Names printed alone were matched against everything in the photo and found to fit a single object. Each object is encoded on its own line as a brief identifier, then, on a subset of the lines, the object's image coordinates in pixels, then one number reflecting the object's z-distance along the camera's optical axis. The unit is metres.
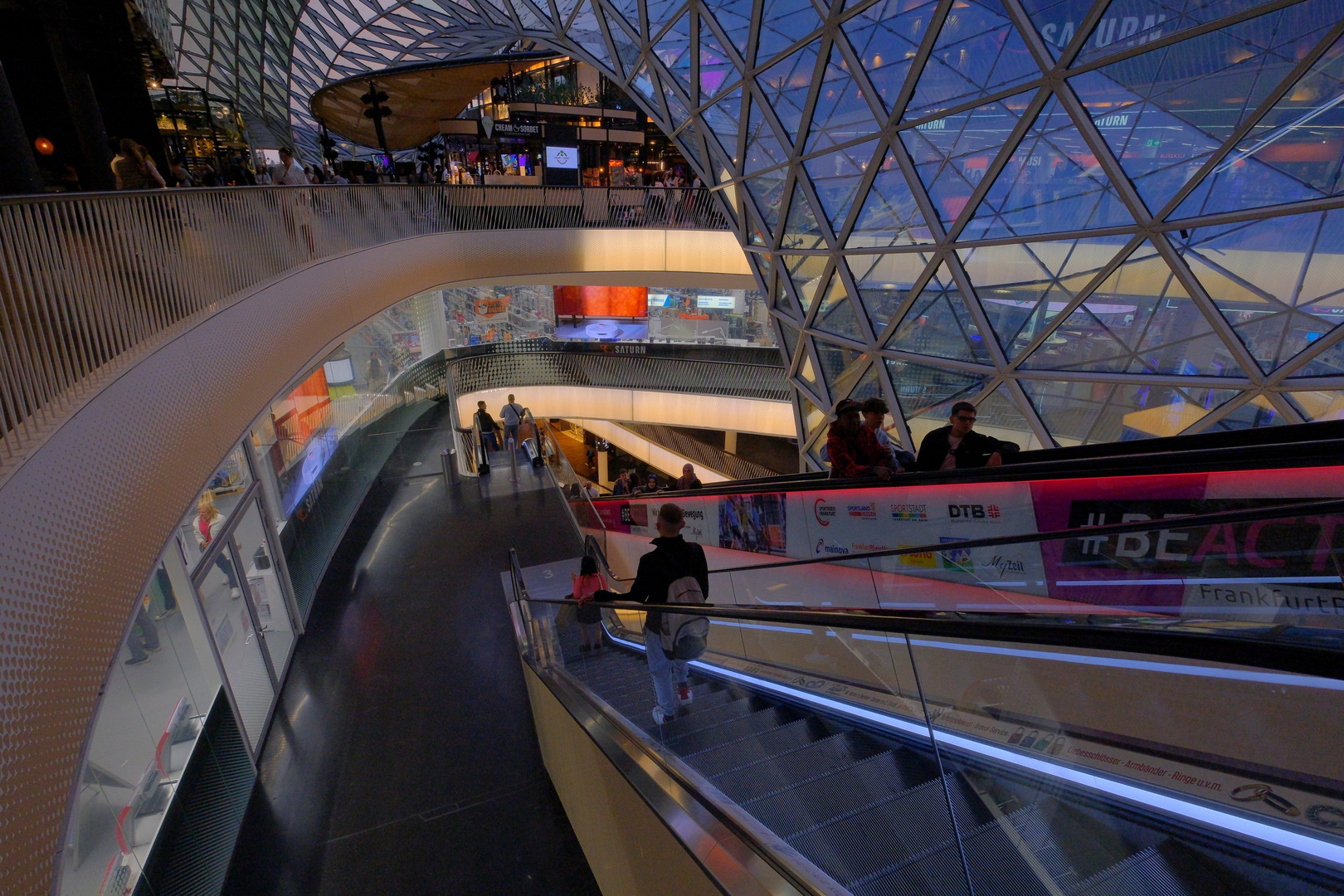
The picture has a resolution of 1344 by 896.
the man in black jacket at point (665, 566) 4.67
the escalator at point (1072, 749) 1.71
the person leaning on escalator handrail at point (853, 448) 6.80
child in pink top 5.33
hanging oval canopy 27.75
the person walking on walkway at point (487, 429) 16.94
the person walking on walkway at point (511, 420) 17.03
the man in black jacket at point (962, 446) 6.36
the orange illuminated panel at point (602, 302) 28.11
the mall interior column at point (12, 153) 5.75
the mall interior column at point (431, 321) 22.01
